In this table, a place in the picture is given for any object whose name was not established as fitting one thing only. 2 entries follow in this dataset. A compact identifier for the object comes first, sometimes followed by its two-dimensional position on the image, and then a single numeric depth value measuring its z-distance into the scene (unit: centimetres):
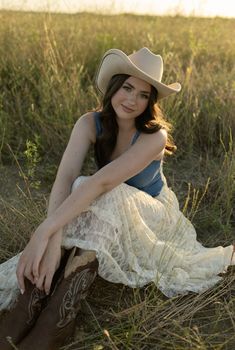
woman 206
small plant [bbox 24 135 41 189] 340
